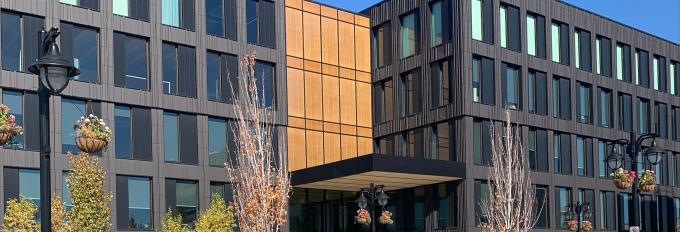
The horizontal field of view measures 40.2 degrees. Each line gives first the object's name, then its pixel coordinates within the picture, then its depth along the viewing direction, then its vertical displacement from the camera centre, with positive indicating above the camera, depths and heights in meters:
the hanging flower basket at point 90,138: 15.62 +0.68
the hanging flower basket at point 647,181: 28.36 -0.30
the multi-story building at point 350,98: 38.91 +3.68
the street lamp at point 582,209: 45.91 -1.89
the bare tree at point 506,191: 33.22 -0.72
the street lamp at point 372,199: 33.62 -0.92
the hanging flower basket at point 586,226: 45.19 -2.63
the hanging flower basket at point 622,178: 26.67 -0.19
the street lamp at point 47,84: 11.27 +1.14
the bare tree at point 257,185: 23.98 -0.25
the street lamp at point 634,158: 23.86 +0.35
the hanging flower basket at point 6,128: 14.98 +0.82
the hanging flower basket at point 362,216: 37.47 -1.69
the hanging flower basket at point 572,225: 43.53 -2.48
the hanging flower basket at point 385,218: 39.34 -1.87
